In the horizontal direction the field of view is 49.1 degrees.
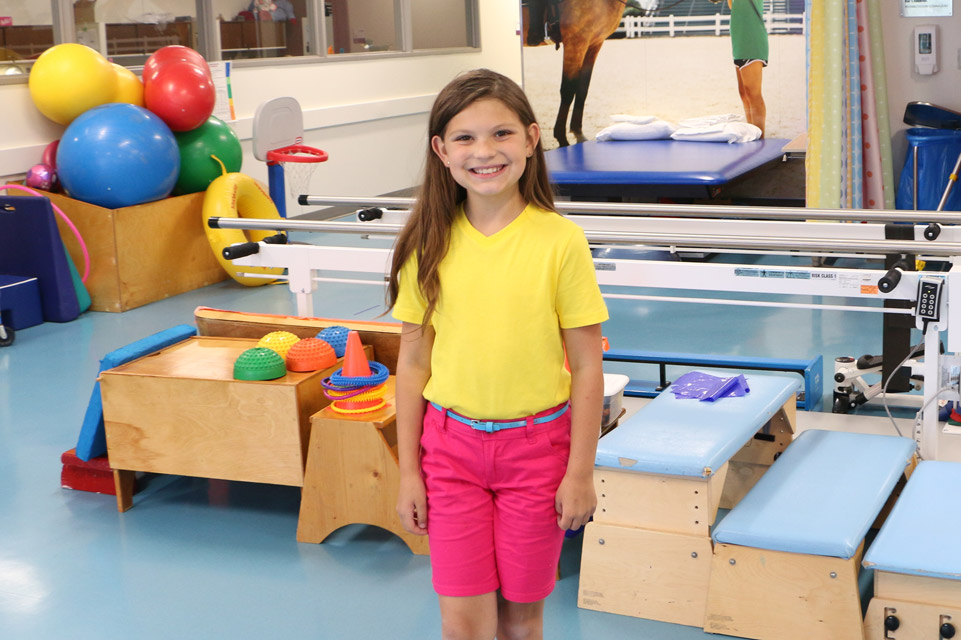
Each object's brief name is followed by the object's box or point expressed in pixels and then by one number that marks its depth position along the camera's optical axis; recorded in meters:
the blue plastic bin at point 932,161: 6.17
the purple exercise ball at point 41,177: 6.24
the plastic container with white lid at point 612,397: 3.29
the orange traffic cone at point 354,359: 3.05
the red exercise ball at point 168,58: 6.54
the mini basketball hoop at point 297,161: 6.62
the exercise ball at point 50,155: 6.36
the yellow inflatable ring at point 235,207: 6.40
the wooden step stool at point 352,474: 2.97
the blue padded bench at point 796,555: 2.37
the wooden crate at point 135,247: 6.20
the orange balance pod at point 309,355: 3.21
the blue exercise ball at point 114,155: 6.00
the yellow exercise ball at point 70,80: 6.14
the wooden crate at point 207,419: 3.09
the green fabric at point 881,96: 6.05
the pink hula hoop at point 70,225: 6.10
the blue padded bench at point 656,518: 2.56
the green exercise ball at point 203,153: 6.68
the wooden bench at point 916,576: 2.24
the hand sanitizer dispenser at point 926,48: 6.26
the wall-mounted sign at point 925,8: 6.20
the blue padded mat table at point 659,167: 6.54
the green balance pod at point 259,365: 3.11
